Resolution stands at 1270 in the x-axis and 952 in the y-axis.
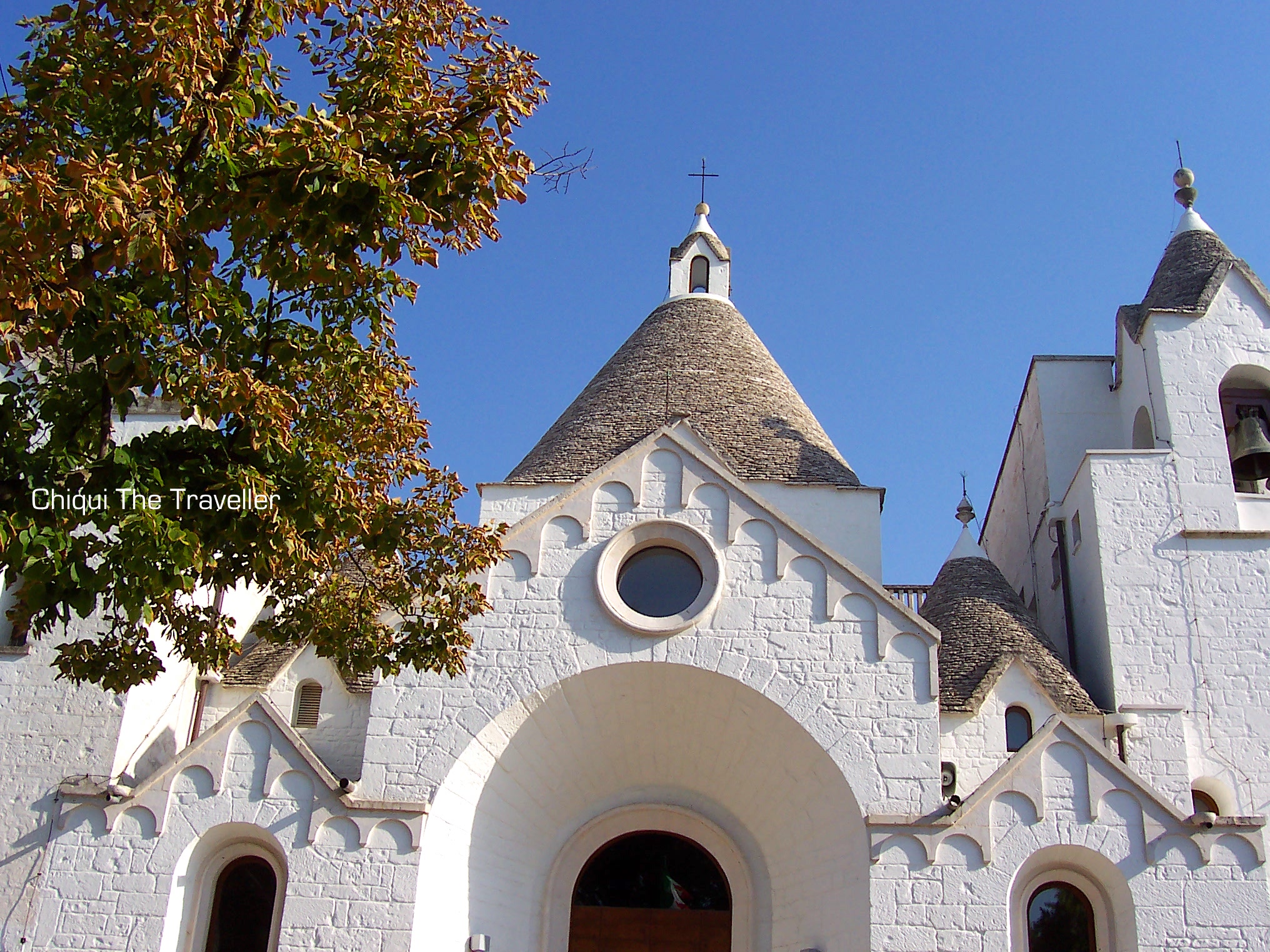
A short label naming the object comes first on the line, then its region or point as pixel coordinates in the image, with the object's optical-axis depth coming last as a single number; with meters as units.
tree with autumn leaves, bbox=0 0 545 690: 6.98
